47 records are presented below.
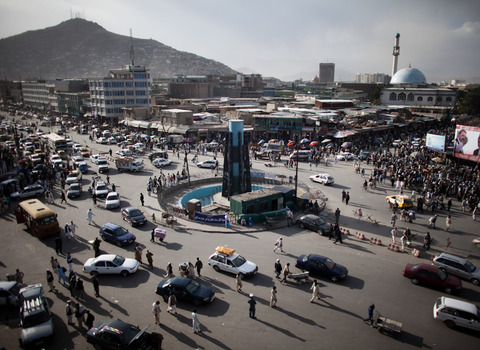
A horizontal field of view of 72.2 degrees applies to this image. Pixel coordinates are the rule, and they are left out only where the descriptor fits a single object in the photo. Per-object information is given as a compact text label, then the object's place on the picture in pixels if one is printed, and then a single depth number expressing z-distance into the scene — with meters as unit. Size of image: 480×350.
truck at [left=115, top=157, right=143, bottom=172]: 35.97
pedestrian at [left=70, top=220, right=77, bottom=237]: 20.18
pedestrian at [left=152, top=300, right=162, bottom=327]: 12.16
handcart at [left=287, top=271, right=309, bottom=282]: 15.19
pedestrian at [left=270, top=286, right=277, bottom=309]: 13.30
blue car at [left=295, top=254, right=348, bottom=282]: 15.33
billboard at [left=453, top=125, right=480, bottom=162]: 31.55
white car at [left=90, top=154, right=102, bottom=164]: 39.80
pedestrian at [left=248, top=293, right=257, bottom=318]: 12.55
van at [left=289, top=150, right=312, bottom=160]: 40.57
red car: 14.42
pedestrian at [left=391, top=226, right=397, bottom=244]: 19.12
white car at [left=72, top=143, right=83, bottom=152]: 47.29
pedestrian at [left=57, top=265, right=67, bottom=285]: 15.19
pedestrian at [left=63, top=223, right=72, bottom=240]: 19.66
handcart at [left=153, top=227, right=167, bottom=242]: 19.38
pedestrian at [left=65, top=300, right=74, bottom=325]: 12.35
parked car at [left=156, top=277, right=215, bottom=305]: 13.45
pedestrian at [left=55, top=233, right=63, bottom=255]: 17.72
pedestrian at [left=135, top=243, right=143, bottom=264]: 16.72
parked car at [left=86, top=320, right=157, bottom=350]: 10.51
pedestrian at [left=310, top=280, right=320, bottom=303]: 13.78
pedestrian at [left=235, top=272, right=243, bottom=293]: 14.48
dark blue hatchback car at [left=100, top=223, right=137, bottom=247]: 18.92
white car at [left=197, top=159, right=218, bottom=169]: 37.38
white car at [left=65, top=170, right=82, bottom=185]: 30.80
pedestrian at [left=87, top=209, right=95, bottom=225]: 22.25
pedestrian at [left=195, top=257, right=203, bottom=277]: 15.66
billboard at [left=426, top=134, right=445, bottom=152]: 35.28
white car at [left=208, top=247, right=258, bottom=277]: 15.64
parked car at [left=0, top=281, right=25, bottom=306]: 13.48
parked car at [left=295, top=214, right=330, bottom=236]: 20.70
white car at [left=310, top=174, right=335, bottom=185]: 30.94
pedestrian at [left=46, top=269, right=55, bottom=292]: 14.40
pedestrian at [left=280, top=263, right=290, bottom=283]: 15.11
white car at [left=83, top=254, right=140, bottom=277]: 15.74
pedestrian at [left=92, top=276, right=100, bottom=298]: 14.02
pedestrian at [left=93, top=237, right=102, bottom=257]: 17.59
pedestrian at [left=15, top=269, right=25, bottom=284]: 14.69
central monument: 27.92
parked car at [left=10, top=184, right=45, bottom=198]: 27.58
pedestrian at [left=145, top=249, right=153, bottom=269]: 16.50
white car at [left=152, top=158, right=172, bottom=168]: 37.78
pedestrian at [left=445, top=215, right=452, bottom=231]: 20.81
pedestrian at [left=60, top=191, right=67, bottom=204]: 26.16
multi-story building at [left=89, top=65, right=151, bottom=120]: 73.81
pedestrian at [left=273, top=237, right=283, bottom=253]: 18.04
